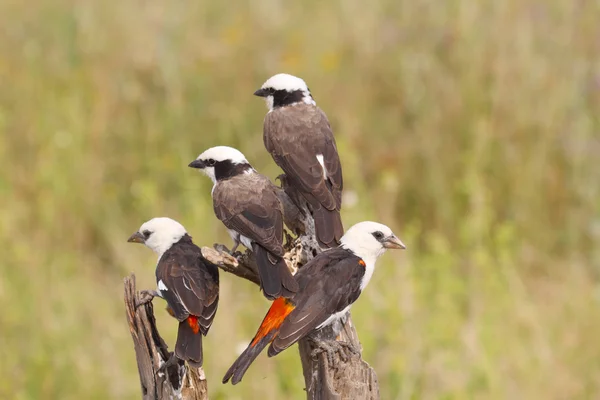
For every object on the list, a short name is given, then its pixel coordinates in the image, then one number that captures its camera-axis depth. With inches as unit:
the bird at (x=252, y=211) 276.8
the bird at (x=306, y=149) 327.3
